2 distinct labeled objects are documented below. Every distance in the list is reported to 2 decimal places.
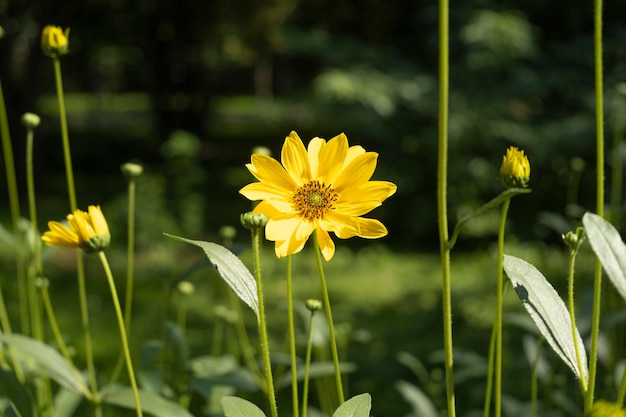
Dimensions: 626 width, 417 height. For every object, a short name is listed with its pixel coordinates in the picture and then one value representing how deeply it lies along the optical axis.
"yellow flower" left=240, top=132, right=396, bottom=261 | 0.67
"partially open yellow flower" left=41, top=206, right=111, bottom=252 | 0.68
